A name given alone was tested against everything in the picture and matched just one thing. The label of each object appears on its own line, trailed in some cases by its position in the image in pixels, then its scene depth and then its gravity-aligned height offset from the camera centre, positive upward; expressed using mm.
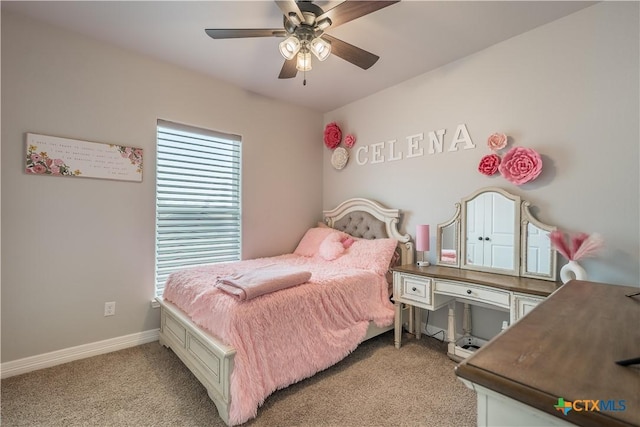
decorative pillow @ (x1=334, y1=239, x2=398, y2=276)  2695 -368
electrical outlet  2428 -805
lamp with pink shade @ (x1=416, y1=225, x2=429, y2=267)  2586 -183
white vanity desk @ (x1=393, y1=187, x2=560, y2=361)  1957 -358
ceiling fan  1594 +1132
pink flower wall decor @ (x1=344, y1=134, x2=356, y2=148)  3506 +937
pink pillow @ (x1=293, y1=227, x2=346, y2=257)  3316 -288
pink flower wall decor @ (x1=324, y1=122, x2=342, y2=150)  3641 +1037
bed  1624 -721
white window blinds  2738 +168
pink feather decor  1754 -146
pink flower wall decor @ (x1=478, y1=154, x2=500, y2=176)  2344 +454
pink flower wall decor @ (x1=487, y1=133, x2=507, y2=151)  2295 +631
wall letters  2596 +727
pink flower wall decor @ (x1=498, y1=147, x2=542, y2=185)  2121 +414
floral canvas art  2135 +429
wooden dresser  510 -313
